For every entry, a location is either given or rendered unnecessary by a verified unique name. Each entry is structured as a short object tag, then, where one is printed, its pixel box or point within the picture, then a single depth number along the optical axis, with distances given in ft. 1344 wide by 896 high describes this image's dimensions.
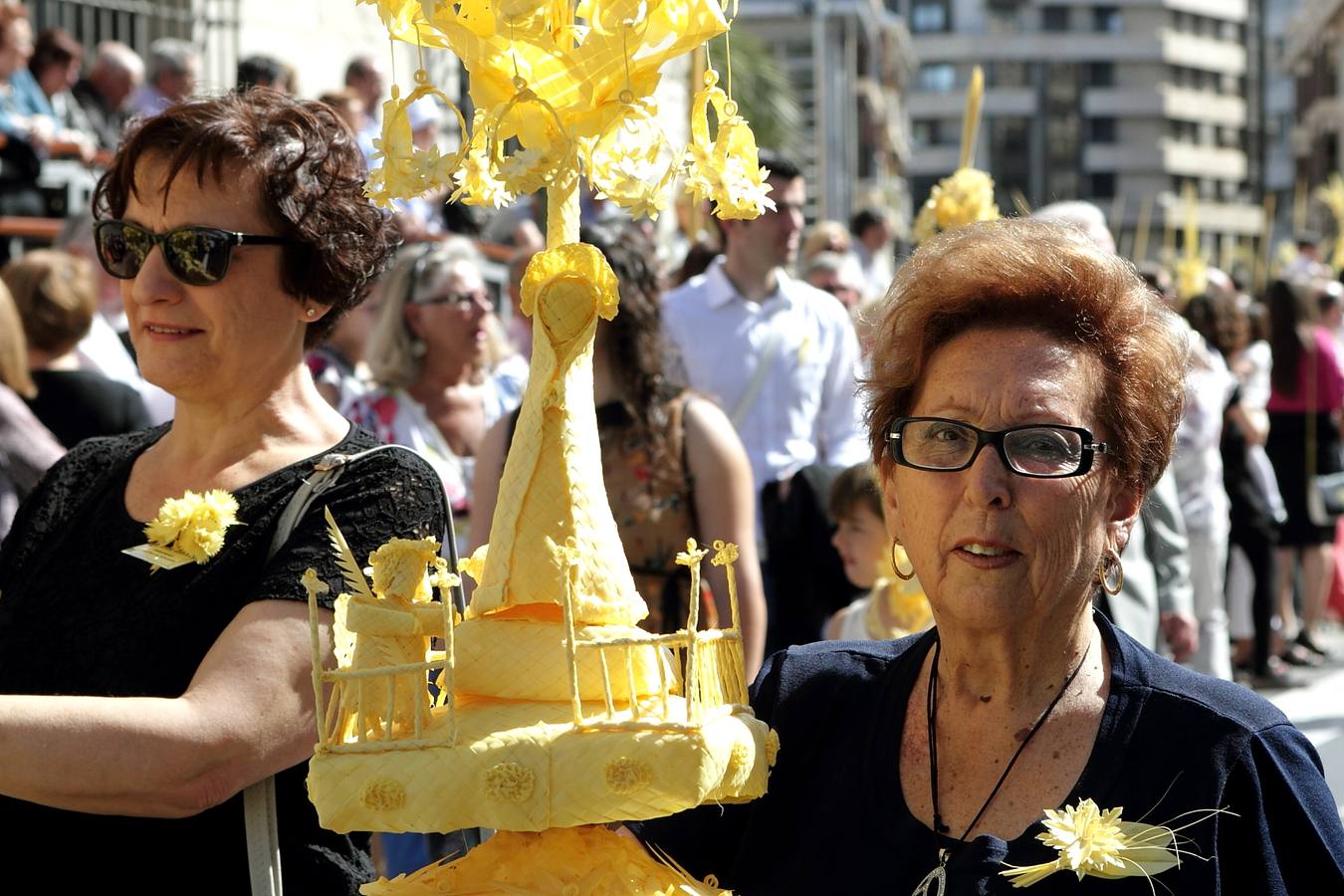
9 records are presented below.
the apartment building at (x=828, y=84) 144.56
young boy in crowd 16.17
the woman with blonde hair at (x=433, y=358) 18.99
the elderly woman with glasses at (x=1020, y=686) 7.57
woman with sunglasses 8.29
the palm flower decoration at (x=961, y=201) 15.25
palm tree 72.18
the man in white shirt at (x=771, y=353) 20.71
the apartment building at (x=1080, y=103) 369.30
